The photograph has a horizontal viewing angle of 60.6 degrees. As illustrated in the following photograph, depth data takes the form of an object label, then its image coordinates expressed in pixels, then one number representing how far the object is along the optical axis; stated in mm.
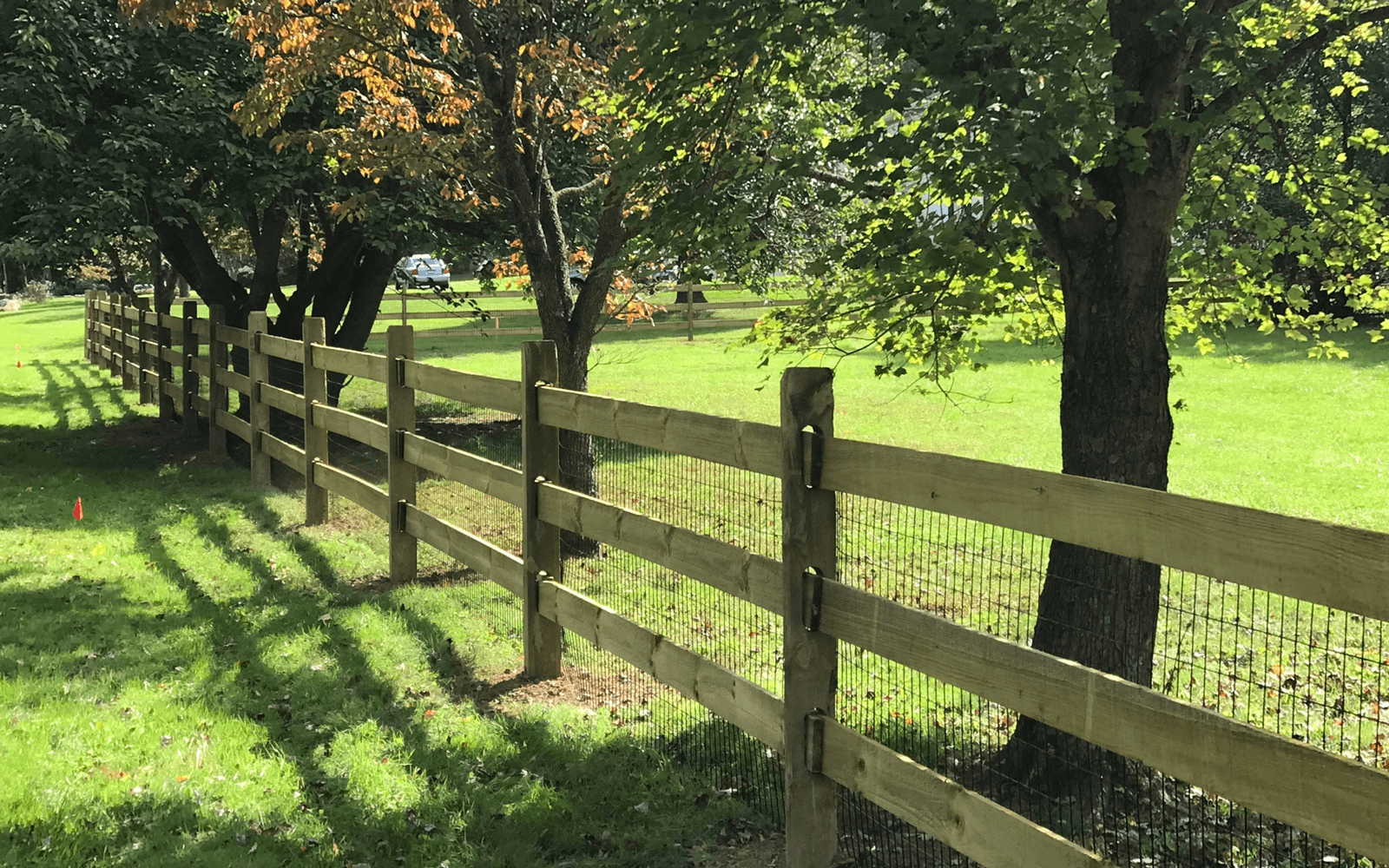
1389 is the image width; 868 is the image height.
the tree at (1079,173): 4492
